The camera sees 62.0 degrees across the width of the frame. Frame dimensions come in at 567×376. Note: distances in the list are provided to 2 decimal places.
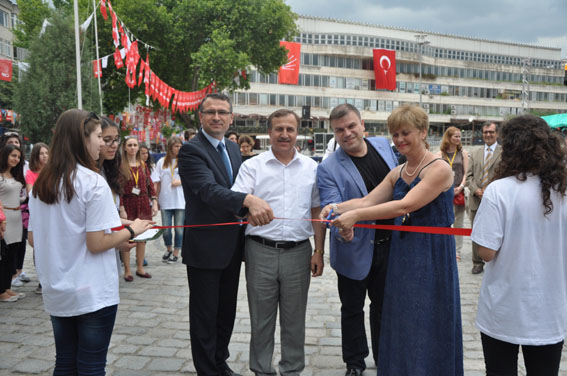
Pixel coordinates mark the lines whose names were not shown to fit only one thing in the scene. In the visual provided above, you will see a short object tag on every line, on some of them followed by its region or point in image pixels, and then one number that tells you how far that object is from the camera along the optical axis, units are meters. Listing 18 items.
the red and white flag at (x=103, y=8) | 16.00
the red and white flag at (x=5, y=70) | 19.11
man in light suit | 7.30
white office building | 58.47
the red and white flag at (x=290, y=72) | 50.41
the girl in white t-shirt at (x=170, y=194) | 8.38
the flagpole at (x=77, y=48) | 13.70
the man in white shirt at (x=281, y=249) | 3.61
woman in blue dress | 3.01
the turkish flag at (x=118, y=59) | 17.64
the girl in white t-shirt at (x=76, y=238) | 2.70
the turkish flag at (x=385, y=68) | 59.41
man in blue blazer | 3.70
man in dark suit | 3.62
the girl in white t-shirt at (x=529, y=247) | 2.57
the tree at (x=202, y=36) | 25.61
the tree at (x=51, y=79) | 22.23
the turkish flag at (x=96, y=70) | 18.74
